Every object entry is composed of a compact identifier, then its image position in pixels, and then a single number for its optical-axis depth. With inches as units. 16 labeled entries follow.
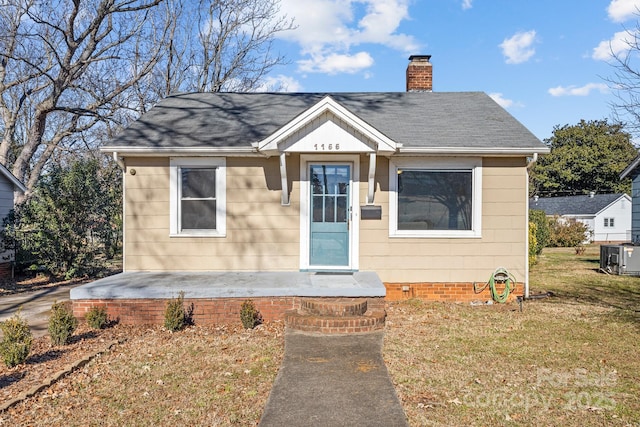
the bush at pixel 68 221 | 468.1
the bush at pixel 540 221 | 829.5
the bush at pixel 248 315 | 255.9
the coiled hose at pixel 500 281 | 323.6
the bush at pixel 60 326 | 228.5
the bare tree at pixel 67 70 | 572.4
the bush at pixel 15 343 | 195.2
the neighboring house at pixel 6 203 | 502.6
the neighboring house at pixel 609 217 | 1443.2
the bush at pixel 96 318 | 258.4
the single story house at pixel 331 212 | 327.9
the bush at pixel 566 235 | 1175.6
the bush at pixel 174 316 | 253.1
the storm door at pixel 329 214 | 334.3
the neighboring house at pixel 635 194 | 606.9
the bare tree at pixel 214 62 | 869.2
